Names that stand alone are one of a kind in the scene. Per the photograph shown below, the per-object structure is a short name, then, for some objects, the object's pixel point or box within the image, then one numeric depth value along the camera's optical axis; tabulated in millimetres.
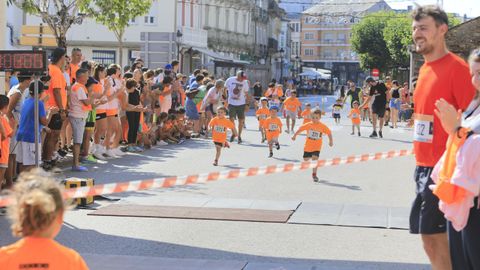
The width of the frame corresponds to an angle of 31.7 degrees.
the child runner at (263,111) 23077
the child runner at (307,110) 23664
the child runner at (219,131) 15523
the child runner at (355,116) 25369
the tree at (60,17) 19906
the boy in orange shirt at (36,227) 3492
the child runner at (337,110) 30688
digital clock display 10312
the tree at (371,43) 90062
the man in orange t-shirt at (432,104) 5684
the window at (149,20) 52062
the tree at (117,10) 23094
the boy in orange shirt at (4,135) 9820
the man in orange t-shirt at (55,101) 13219
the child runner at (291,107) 25675
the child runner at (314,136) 13547
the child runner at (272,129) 17719
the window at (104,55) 51844
